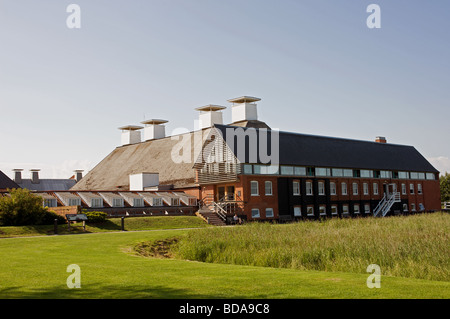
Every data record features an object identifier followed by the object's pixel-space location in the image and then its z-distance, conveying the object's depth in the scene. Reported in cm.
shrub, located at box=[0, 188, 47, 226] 3416
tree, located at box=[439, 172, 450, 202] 9125
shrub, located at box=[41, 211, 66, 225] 3591
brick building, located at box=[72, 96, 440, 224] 4847
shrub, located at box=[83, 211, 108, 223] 3688
